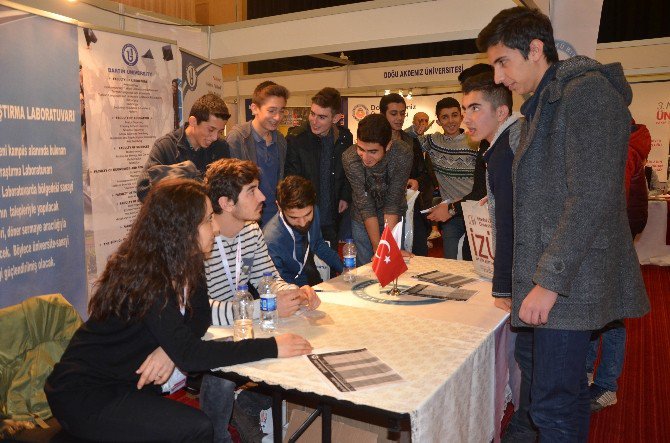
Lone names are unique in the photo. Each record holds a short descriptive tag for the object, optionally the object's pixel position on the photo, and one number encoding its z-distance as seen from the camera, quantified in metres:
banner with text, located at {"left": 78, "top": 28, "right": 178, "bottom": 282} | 3.29
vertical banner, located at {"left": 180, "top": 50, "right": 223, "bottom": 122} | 4.24
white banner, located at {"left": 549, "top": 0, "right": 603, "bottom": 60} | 3.28
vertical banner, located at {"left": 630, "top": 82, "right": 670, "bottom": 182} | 8.12
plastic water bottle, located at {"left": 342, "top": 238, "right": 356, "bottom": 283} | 2.67
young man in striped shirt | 2.28
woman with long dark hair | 1.51
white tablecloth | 1.42
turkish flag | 2.36
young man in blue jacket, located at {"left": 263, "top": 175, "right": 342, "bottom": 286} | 2.66
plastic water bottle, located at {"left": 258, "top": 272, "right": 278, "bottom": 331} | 1.89
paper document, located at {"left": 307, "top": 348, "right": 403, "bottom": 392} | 1.46
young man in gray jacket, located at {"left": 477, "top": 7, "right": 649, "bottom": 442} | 1.48
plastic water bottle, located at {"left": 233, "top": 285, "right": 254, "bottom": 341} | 1.81
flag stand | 2.40
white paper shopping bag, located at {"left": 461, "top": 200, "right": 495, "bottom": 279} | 2.56
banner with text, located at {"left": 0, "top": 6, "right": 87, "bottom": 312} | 2.65
